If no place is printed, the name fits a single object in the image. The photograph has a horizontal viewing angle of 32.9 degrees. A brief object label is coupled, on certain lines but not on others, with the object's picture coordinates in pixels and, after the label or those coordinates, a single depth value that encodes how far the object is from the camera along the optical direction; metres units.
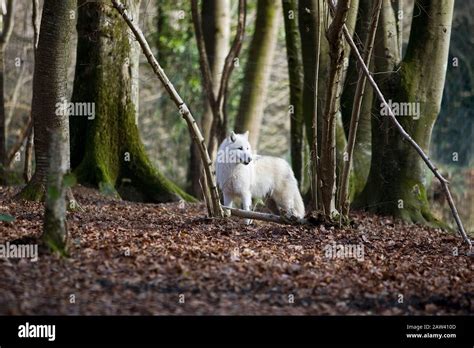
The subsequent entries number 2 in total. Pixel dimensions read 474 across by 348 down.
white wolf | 12.21
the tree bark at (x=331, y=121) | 9.71
